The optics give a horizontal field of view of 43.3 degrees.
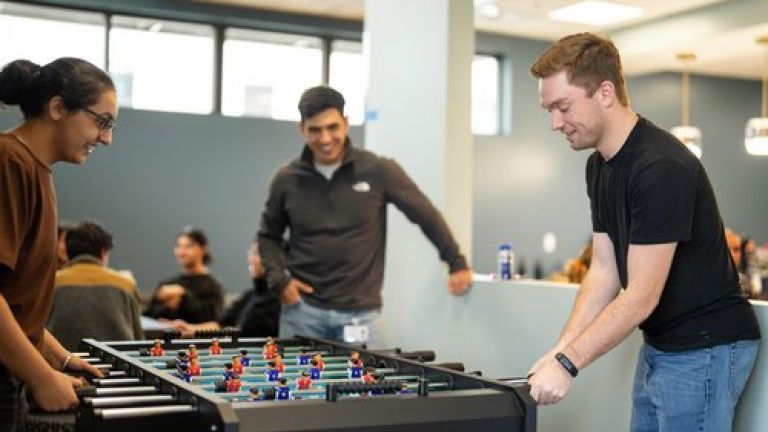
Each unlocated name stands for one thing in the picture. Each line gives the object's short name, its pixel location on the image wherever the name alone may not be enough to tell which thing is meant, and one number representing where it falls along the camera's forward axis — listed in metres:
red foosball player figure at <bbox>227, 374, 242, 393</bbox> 2.29
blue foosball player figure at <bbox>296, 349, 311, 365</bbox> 2.82
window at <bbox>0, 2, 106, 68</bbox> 7.63
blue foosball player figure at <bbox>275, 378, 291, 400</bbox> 2.16
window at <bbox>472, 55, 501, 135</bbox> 9.46
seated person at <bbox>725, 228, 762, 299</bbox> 5.72
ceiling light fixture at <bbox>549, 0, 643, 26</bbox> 7.61
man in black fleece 3.71
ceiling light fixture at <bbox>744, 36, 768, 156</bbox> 7.29
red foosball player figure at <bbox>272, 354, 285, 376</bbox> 2.64
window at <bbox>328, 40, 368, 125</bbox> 8.78
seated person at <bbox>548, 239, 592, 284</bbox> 6.08
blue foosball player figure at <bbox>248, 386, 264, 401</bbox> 2.17
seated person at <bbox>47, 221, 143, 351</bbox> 3.82
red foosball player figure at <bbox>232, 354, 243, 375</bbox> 2.58
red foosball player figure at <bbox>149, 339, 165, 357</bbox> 2.92
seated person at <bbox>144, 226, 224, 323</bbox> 5.88
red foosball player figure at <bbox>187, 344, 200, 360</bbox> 2.69
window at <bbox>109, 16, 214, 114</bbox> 8.00
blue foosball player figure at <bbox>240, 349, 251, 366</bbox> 2.76
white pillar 4.52
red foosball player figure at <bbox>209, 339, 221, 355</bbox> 2.98
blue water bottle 4.11
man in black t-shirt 2.26
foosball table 1.94
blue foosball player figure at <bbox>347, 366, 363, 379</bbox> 2.56
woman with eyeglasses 2.06
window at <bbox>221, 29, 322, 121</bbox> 8.41
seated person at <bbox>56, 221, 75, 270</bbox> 4.93
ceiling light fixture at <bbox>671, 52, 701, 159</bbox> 7.71
